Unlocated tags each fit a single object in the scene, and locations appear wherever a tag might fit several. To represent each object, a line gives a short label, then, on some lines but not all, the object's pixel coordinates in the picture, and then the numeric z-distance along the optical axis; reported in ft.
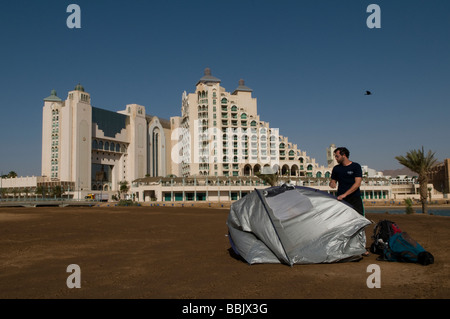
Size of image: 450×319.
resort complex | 320.09
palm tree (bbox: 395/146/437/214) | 114.52
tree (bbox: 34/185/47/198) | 310.49
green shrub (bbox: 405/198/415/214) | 93.29
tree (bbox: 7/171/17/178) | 402.33
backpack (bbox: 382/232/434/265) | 19.16
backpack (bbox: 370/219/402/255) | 22.56
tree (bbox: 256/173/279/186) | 189.78
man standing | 23.56
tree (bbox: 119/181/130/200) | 321.52
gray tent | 20.33
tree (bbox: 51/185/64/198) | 302.02
